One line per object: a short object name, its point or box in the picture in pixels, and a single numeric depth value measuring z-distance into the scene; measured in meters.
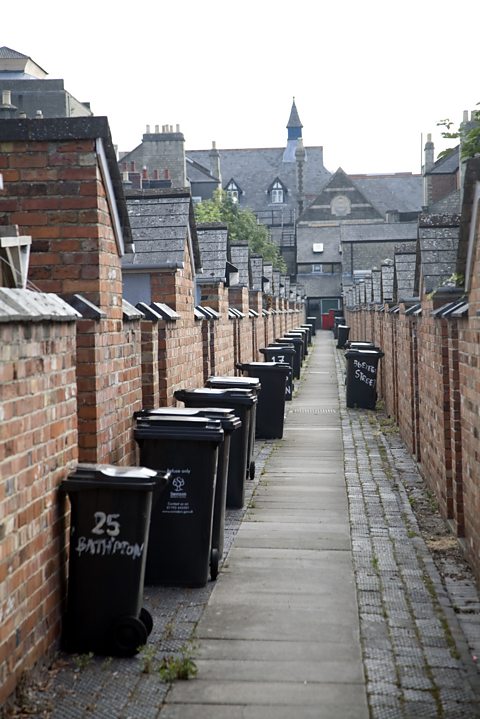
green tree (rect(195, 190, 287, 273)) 61.67
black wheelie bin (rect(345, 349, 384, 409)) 20.38
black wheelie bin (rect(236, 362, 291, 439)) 14.90
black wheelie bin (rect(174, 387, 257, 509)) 9.52
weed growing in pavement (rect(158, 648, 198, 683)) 5.24
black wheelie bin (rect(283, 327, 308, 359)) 33.41
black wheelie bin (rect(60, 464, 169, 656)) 5.55
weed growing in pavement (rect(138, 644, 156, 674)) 5.35
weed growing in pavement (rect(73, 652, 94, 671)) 5.39
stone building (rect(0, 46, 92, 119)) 54.22
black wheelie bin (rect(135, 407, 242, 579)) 7.34
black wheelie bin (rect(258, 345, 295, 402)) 21.77
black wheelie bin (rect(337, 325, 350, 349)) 46.84
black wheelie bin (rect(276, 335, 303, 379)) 27.45
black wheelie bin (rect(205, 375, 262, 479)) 10.93
